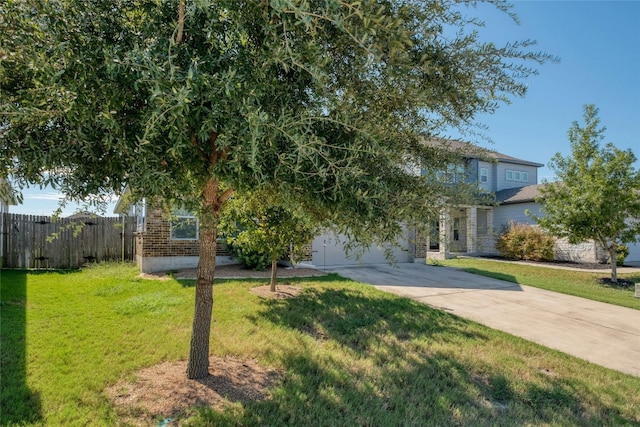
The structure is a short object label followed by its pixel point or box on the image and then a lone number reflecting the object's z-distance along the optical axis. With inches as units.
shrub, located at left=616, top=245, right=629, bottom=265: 616.4
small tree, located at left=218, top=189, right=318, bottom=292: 272.8
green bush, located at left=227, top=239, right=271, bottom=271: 418.3
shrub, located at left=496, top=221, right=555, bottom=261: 660.1
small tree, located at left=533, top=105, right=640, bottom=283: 446.9
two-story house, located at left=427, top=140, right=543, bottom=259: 779.6
